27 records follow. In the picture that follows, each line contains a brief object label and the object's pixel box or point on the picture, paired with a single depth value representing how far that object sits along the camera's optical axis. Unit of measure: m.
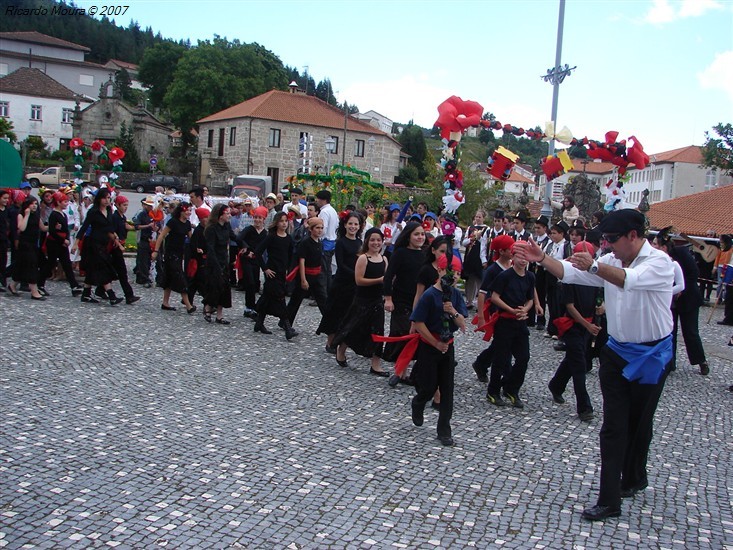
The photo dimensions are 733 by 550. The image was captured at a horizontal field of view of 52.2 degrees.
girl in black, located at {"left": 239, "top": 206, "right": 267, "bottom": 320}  11.86
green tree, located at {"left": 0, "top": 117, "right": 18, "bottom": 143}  50.53
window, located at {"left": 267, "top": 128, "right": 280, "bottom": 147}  65.81
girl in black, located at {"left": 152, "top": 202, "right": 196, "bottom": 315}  12.23
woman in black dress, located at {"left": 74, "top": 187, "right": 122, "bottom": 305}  12.32
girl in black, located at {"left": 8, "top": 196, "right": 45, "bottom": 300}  12.59
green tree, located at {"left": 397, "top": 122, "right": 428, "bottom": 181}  83.50
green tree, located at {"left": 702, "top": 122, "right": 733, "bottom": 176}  48.16
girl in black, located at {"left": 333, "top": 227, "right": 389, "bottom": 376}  8.80
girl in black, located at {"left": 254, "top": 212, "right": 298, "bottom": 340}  10.73
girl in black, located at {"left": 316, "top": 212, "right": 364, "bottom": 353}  9.46
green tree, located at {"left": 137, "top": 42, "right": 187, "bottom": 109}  87.69
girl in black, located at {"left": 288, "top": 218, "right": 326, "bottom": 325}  10.36
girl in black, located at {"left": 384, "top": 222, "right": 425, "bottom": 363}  8.38
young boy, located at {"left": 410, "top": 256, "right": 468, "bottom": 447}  6.54
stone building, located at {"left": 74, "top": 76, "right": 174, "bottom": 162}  70.31
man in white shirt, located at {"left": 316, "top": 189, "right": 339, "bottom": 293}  13.22
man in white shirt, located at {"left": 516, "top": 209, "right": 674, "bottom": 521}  4.87
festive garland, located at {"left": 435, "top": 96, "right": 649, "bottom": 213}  13.59
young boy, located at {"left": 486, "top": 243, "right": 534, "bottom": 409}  7.71
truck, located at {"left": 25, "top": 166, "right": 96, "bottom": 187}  52.34
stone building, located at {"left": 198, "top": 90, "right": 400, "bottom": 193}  65.25
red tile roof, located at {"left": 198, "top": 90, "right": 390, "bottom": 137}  65.75
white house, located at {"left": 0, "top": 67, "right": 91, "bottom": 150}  73.25
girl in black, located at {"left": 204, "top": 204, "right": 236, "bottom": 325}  11.40
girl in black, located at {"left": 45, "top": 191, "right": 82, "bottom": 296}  12.96
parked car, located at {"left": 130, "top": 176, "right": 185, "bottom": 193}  56.19
